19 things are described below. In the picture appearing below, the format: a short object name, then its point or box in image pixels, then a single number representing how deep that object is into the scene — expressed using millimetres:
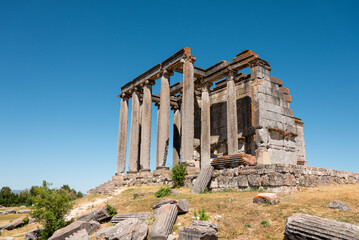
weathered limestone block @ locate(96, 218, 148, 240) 9305
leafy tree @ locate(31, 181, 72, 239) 12566
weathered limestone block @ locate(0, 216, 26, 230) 16086
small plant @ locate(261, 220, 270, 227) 8733
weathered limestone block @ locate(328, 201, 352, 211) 9430
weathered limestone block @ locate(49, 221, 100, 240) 10789
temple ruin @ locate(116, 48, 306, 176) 22188
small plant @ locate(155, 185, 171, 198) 15546
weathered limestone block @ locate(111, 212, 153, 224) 11431
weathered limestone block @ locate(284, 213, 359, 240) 6797
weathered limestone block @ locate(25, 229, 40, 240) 12570
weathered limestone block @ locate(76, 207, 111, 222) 12711
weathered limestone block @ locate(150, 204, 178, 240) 9054
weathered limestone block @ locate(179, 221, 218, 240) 8227
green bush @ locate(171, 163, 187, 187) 19188
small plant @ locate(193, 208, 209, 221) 9547
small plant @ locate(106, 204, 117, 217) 13289
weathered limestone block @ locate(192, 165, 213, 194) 16125
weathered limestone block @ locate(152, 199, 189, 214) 10922
